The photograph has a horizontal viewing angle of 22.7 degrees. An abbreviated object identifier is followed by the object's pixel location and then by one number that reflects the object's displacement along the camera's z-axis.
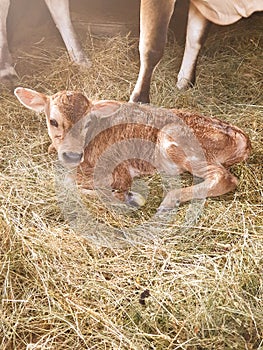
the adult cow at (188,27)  3.46
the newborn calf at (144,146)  3.15
